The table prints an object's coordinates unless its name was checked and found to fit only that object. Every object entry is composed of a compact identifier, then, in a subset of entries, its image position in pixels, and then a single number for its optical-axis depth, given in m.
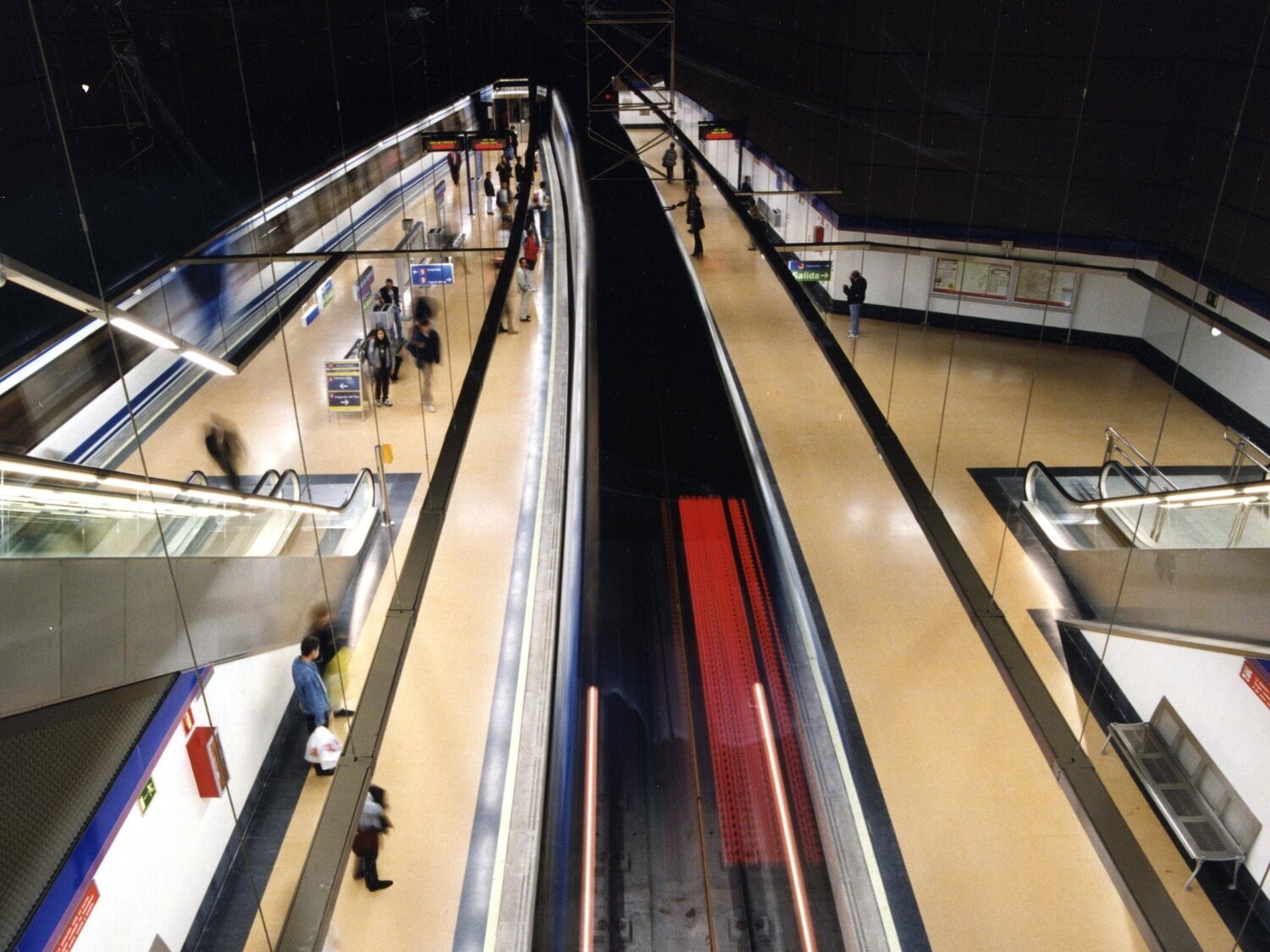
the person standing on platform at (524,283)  15.50
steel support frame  21.44
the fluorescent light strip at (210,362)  4.02
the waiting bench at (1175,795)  5.77
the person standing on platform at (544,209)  19.42
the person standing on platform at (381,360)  11.00
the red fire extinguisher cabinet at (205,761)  5.63
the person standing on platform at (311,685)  6.28
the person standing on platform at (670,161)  25.66
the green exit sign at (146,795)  4.95
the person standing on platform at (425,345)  11.92
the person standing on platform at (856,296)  14.79
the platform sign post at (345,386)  10.47
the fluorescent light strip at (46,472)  2.70
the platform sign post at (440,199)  18.05
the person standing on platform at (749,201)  19.25
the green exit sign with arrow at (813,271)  15.68
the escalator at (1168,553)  5.45
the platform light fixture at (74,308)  2.83
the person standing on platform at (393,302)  12.09
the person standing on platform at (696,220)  19.28
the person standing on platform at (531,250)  16.06
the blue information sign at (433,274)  14.92
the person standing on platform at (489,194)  21.22
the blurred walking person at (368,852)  5.73
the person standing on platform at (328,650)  6.79
